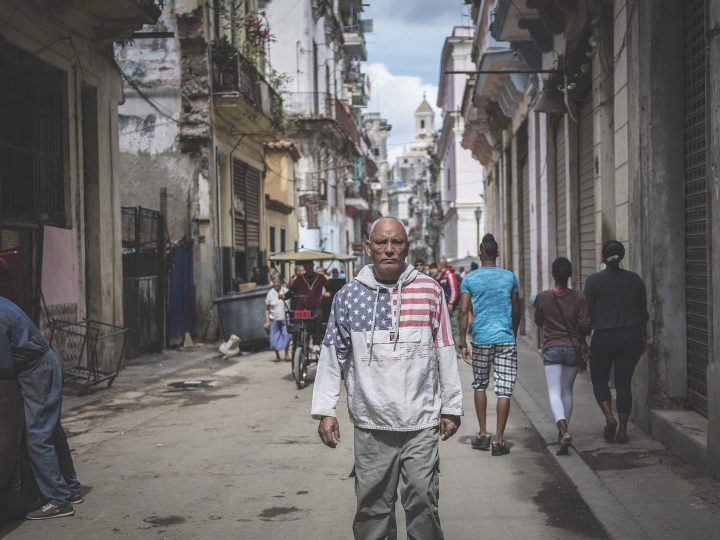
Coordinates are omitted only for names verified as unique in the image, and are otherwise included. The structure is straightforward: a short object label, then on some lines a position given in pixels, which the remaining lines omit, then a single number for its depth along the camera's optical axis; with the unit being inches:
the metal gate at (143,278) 636.7
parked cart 465.4
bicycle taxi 490.3
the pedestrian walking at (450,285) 673.6
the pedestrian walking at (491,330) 302.0
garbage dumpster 709.9
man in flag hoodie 165.9
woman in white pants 296.0
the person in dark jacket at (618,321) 300.0
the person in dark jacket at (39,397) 224.1
